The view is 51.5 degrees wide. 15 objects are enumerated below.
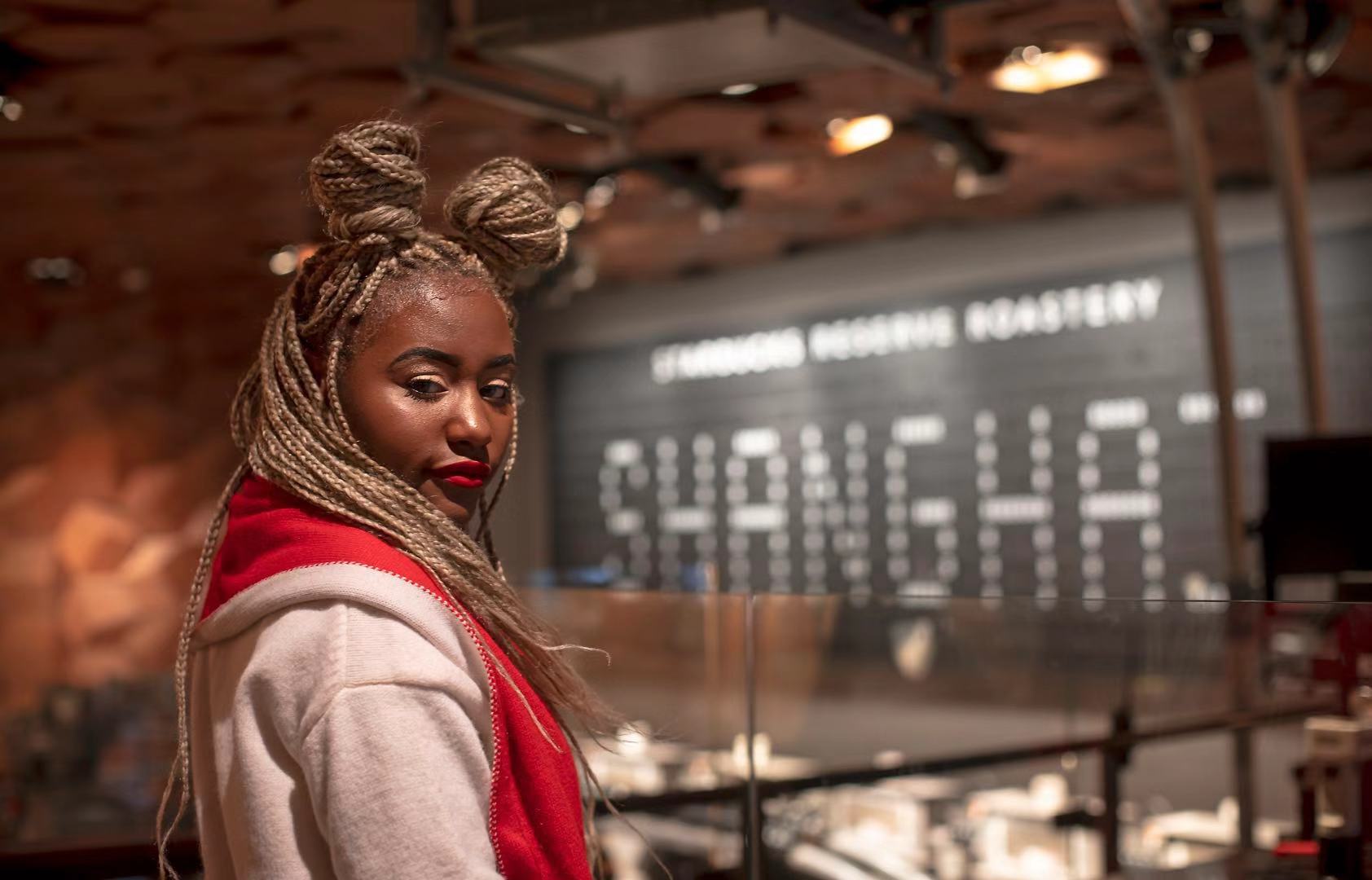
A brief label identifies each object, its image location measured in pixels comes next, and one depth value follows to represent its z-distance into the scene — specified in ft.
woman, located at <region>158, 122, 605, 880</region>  3.40
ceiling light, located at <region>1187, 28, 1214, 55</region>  12.66
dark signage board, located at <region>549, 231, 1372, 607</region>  19.77
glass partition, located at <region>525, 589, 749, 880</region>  7.04
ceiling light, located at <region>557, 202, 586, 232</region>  19.77
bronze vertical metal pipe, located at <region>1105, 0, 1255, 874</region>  12.32
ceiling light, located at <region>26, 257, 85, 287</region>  23.12
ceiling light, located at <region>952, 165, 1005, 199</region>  18.11
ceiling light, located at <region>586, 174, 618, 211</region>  18.62
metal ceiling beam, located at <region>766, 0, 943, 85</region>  8.76
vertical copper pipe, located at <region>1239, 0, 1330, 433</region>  11.98
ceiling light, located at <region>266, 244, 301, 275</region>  22.77
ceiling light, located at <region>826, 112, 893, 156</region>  16.56
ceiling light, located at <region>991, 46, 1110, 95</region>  14.46
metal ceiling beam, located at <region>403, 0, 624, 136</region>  9.51
